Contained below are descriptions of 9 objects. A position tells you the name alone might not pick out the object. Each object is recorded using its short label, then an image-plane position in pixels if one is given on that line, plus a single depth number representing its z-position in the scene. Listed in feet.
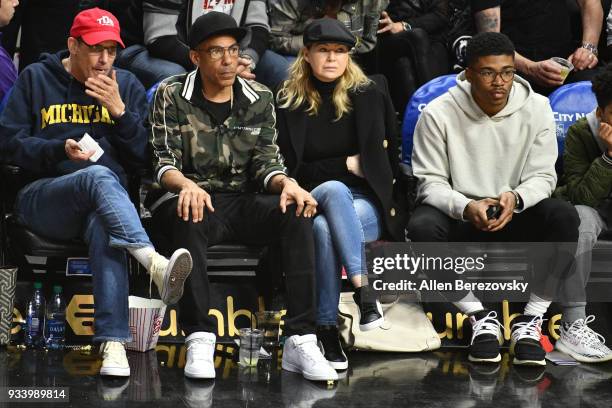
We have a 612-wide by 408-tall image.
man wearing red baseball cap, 32.68
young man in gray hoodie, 35.55
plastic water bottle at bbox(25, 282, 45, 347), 35.32
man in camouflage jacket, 33.22
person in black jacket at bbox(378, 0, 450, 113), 43.88
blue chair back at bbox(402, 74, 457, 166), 40.37
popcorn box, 34.78
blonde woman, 36.65
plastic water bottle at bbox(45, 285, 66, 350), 35.32
